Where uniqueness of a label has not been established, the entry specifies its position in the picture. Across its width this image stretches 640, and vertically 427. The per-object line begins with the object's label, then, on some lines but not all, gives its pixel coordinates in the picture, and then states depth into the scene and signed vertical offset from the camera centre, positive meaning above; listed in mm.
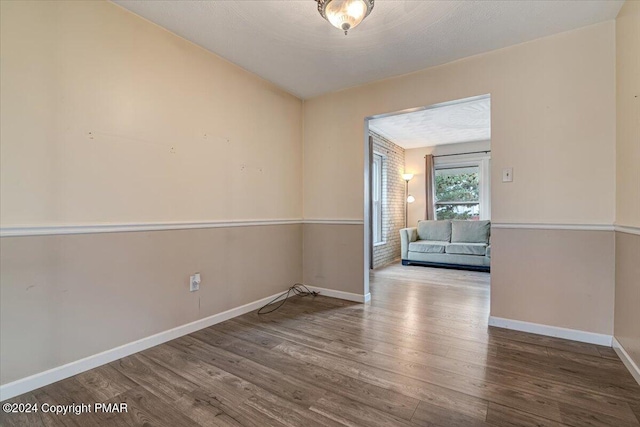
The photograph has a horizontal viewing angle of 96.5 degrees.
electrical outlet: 2412 -585
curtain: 6254 +515
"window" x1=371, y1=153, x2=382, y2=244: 5465 +287
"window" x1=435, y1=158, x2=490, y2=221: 5871 +453
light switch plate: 2475 +313
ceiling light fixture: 1732 +1247
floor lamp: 6547 +337
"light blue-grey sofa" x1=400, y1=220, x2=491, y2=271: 4949 -603
